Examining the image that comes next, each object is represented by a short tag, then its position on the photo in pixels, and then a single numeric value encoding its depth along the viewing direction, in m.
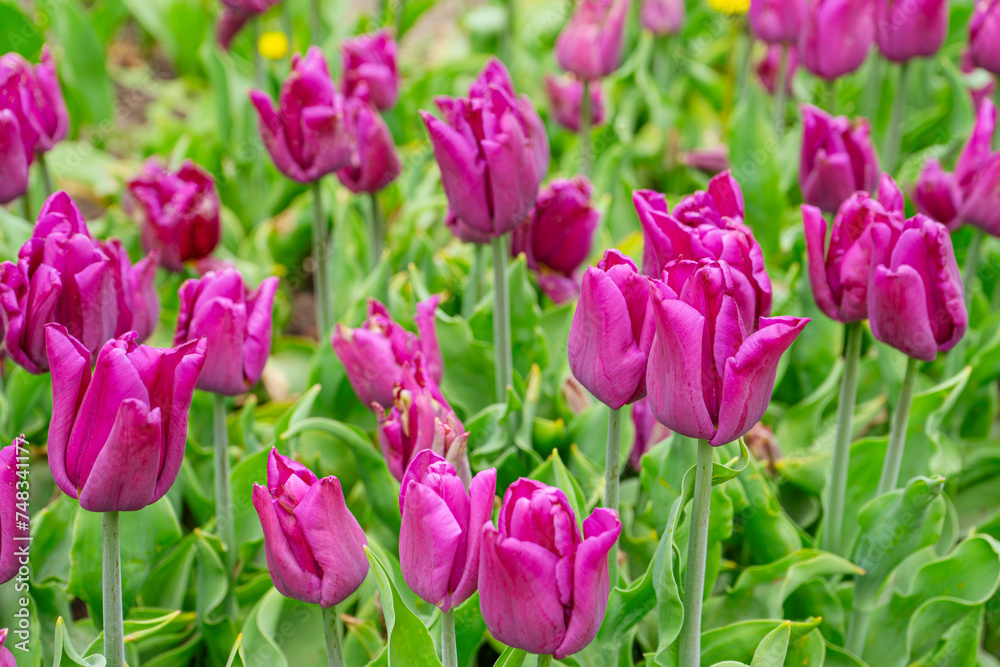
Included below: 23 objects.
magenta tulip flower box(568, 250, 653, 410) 1.28
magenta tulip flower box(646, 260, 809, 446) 1.25
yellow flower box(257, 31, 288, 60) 2.29
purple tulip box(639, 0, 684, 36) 2.16
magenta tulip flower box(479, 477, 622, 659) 1.22
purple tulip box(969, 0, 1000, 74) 1.58
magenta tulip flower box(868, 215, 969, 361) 1.33
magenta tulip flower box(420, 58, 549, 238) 1.39
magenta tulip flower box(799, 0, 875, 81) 1.62
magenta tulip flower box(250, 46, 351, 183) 1.48
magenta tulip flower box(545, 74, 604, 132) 1.96
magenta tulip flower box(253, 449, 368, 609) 1.27
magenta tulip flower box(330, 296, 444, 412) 1.40
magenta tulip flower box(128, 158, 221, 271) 1.56
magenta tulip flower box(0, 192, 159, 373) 1.34
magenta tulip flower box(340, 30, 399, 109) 1.59
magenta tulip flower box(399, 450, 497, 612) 1.24
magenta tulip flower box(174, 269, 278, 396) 1.36
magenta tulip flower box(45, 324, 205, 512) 1.26
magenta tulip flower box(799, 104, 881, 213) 1.50
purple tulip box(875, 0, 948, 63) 1.60
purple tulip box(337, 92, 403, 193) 1.52
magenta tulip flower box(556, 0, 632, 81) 1.72
